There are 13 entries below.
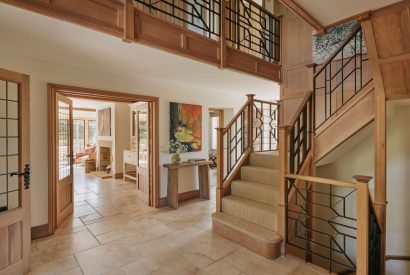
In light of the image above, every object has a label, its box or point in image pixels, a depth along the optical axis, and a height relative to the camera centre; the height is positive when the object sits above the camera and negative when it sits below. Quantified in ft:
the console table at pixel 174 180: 14.76 -2.98
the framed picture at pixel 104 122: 25.03 +1.36
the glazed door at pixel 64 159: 12.01 -1.39
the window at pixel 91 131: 37.65 +0.55
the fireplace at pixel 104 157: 27.81 -2.80
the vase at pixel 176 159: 15.33 -1.67
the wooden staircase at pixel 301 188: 8.95 -2.55
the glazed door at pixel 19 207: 7.31 -2.51
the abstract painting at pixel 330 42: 13.19 +5.66
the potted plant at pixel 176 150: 15.38 -1.08
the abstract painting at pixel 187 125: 15.79 +0.66
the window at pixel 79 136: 36.35 -0.27
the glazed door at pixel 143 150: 15.51 -1.11
